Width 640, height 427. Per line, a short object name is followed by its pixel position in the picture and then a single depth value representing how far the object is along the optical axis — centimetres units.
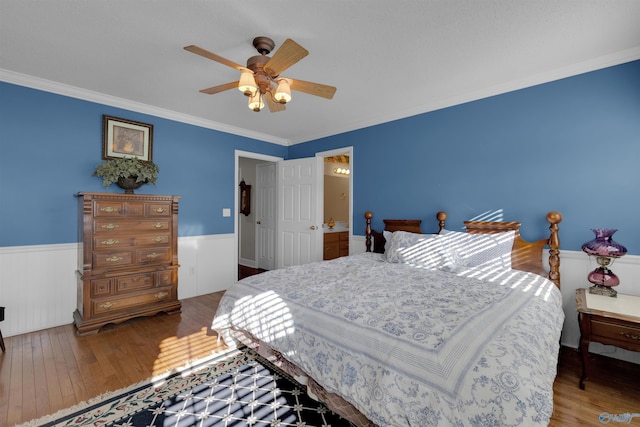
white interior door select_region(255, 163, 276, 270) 577
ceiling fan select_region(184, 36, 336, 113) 184
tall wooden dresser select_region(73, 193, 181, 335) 286
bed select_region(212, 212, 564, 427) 110
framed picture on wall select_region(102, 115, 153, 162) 334
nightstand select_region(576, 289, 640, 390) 186
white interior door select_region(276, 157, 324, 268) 457
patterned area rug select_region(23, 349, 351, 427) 168
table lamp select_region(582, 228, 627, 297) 221
